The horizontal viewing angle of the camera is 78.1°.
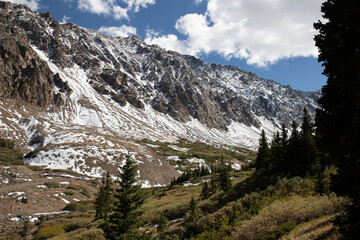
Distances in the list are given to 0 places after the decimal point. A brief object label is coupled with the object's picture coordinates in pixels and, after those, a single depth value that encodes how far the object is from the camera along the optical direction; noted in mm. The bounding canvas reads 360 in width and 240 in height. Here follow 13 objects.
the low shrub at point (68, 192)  66319
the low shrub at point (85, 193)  71750
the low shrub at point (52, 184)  67125
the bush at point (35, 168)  84950
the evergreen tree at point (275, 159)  33594
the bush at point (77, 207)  57612
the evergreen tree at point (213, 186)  48706
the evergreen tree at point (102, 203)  44406
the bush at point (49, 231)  36856
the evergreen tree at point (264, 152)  40725
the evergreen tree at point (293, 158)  32844
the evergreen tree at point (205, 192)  41969
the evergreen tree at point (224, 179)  42312
